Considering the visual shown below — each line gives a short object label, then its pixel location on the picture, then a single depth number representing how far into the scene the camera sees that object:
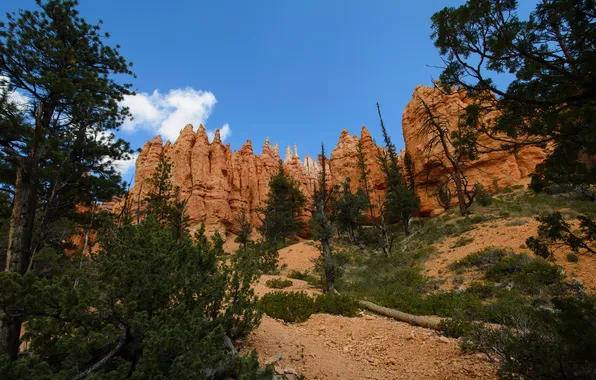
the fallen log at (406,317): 6.40
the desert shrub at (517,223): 12.88
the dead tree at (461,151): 5.09
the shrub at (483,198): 19.45
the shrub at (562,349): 2.54
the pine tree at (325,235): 11.06
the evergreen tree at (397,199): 25.31
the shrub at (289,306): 7.15
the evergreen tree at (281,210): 32.16
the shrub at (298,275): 16.36
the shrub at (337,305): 7.71
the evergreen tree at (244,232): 24.14
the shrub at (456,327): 5.50
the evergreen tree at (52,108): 5.15
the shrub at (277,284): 12.87
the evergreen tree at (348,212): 28.69
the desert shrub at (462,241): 13.30
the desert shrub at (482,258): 10.58
